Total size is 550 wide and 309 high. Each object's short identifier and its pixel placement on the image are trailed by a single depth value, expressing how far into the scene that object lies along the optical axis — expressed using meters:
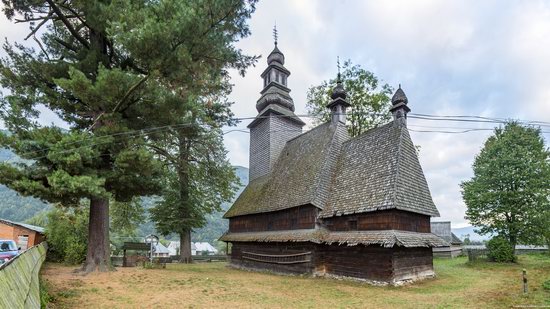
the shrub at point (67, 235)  19.98
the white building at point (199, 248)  93.04
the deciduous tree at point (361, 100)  30.34
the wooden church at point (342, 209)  15.41
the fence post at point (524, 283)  11.25
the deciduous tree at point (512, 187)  23.38
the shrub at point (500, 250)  23.27
